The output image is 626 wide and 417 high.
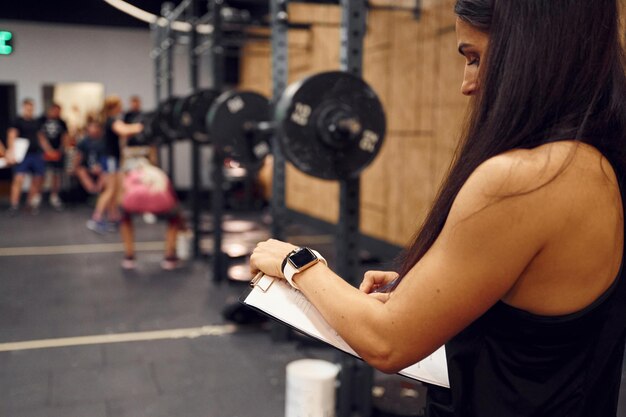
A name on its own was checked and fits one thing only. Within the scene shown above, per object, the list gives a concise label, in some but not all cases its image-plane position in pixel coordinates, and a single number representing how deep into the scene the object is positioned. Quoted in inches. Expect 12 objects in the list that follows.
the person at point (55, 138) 328.8
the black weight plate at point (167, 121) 196.7
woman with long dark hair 27.8
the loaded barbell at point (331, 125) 84.2
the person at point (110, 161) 247.3
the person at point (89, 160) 340.8
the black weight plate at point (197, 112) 167.6
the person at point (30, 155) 313.1
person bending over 181.8
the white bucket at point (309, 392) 84.1
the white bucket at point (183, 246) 203.8
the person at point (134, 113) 273.7
